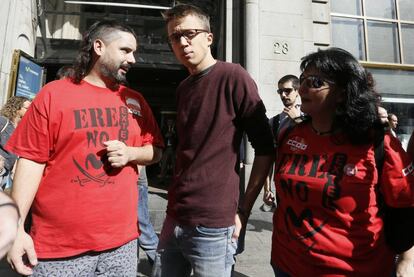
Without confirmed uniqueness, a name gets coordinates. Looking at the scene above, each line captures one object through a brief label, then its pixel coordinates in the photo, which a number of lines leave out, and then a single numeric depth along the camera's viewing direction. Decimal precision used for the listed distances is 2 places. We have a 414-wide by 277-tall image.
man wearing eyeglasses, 1.67
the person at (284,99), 3.02
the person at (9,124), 3.89
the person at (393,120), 5.03
